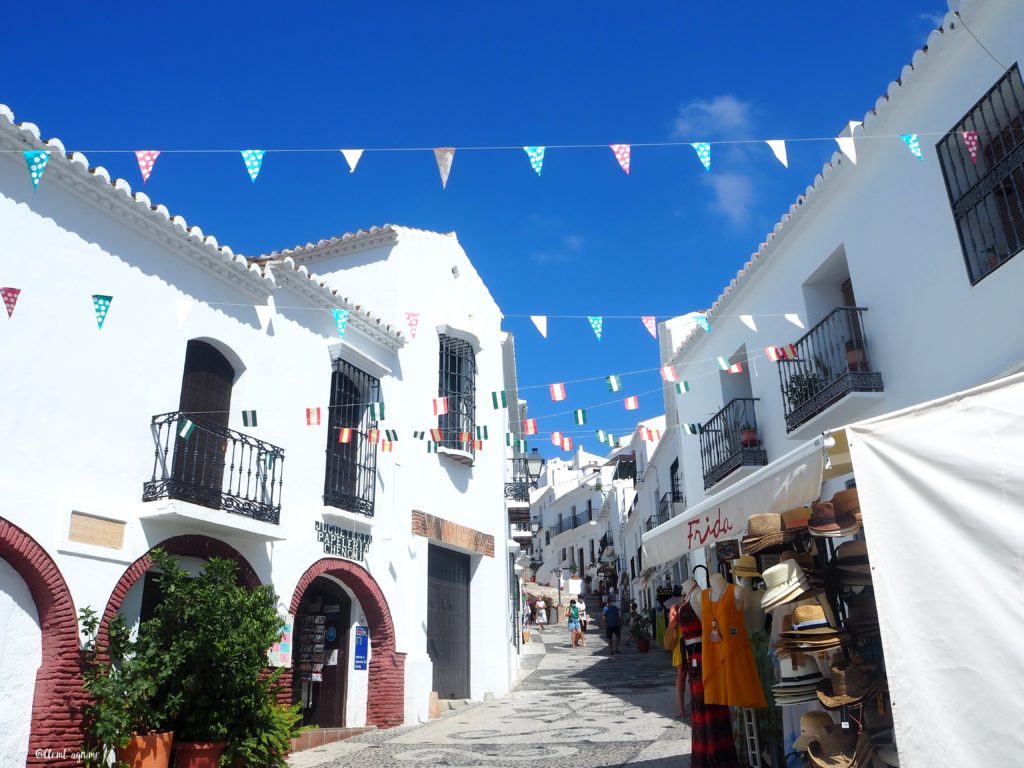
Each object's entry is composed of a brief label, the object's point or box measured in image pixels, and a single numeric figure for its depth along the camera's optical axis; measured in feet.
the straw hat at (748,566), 19.88
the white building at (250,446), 24.52
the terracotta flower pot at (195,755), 24.71
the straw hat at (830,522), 15.69
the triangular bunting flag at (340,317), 34.24
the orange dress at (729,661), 19.89
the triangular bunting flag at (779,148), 25.45
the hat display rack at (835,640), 15.12
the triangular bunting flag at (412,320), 38.36
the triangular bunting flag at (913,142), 26.20
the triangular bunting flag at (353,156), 25.49
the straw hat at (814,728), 15.33
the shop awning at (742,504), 15.78
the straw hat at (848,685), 15.03
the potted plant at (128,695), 23.59
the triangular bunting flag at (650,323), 32.63
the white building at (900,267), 25.89
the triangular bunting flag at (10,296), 23.95
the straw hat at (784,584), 16.40
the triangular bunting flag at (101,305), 26.40
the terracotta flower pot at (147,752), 23.79
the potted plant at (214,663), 25.11
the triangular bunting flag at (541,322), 33.45
